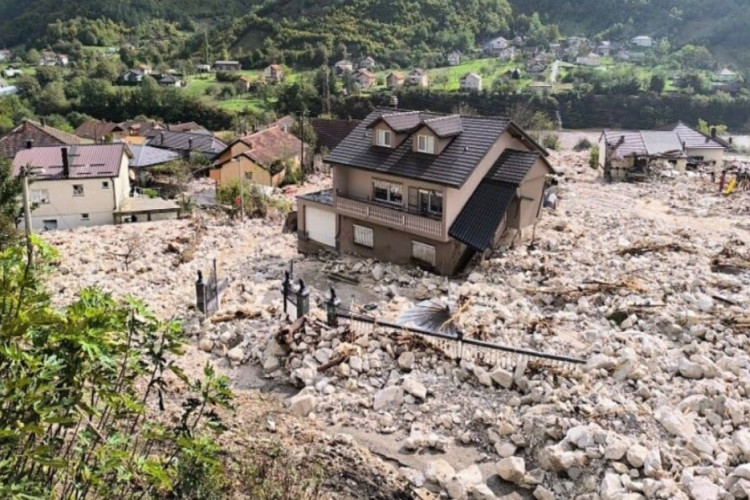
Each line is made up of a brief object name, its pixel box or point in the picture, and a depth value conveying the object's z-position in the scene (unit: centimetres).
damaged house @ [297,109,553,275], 2205
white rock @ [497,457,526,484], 1160
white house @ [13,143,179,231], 3628
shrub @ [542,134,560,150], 5847
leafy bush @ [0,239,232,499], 604
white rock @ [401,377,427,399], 1415
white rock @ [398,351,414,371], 1528
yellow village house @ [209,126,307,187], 4778
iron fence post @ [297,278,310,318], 1759
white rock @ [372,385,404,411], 1409
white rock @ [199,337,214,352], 1744
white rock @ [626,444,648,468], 1123
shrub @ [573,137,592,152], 6206
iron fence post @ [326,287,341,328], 1695
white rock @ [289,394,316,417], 1409
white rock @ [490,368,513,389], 1434
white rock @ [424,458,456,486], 1164
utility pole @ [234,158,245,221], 3390
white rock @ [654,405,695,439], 1197
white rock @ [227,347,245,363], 1678
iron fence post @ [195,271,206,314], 1911
